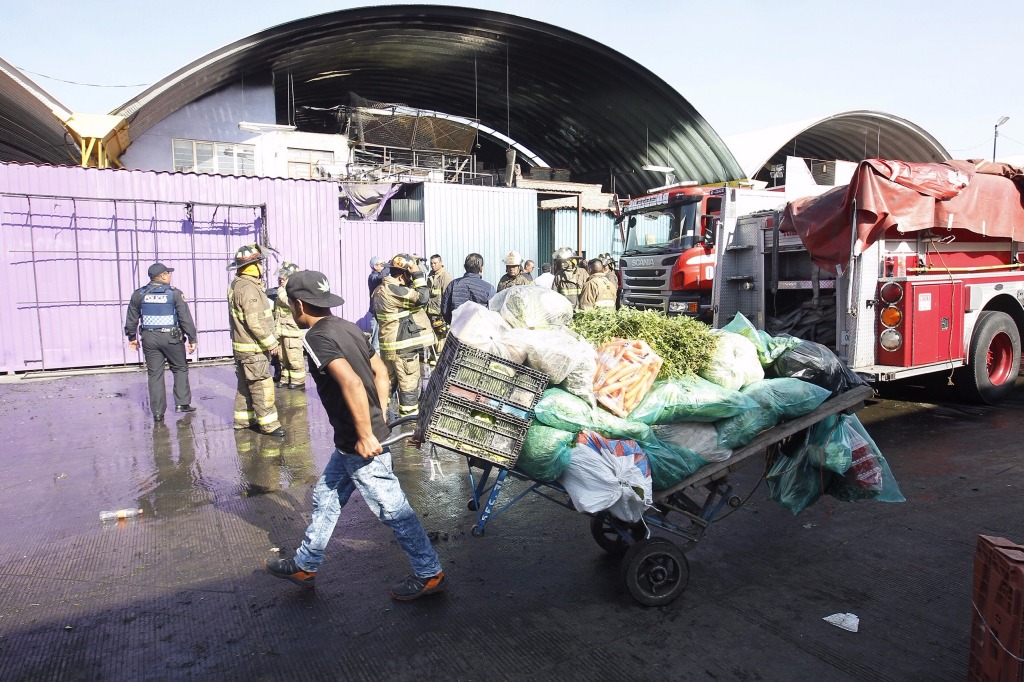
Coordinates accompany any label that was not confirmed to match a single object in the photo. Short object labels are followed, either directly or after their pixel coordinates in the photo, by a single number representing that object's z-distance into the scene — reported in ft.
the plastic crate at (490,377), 10.61
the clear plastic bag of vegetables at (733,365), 12.80
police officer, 24.95
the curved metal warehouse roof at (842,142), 74.54
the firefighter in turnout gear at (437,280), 33.69
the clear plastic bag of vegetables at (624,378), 11.82
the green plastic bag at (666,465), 11.51
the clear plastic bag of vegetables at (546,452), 10.99
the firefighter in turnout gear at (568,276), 34.63
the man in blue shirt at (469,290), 26.02
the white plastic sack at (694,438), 11.84
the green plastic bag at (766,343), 13.88
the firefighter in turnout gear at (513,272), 29.99
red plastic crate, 7.56
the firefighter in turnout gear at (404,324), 22.74
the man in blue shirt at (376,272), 30.40
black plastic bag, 13.21
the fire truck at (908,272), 20.99
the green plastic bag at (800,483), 13.55
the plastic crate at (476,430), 10.59
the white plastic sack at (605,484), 10.68
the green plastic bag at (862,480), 13.30
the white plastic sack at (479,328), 11.03
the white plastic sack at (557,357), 11.20
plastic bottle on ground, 16.06
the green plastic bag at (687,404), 11.78
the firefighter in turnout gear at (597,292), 31.68
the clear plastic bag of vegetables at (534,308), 12.07
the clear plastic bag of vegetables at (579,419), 11.16
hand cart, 11.40
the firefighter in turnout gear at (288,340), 29.60
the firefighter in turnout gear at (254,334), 22.88
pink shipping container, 35.86
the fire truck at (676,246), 30.53
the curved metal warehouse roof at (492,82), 56.90
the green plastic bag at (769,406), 12.06
